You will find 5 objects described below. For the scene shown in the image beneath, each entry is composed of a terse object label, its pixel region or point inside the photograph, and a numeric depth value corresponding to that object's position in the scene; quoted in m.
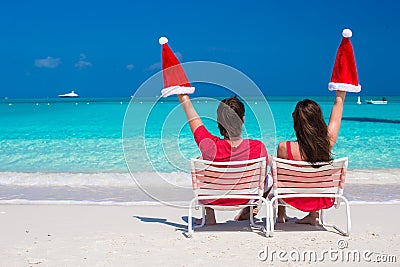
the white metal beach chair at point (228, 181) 4.53
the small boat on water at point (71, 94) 152.75
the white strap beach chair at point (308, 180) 4.55
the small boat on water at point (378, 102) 57.78
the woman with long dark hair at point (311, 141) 4.52
